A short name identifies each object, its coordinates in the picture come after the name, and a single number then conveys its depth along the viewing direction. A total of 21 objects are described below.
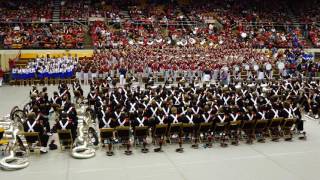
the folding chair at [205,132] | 12.12
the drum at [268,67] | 22.23
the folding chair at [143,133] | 11.57
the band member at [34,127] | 11.09
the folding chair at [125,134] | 11.41
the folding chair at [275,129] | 12.57
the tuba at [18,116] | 13.11
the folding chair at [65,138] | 11.27
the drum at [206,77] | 21.42
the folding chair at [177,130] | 11.90
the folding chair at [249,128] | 12.41
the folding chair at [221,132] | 12.15
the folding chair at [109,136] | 11.33
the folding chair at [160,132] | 11.69
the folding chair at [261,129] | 12.47
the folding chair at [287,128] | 12.64
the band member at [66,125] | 11.31
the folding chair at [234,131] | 12.30
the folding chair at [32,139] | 11.00
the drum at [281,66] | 22.69
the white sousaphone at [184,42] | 26.85
